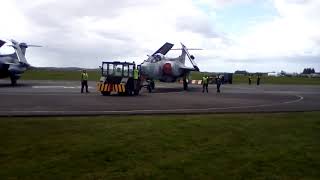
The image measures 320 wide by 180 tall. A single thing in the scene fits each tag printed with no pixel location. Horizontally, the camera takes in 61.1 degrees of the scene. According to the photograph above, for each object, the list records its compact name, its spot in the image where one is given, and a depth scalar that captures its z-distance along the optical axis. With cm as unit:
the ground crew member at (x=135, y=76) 2107
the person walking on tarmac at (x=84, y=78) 2178
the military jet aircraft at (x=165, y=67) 2602
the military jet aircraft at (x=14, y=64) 2695
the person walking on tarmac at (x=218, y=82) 2548
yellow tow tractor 2041
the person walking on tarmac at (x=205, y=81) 2613
